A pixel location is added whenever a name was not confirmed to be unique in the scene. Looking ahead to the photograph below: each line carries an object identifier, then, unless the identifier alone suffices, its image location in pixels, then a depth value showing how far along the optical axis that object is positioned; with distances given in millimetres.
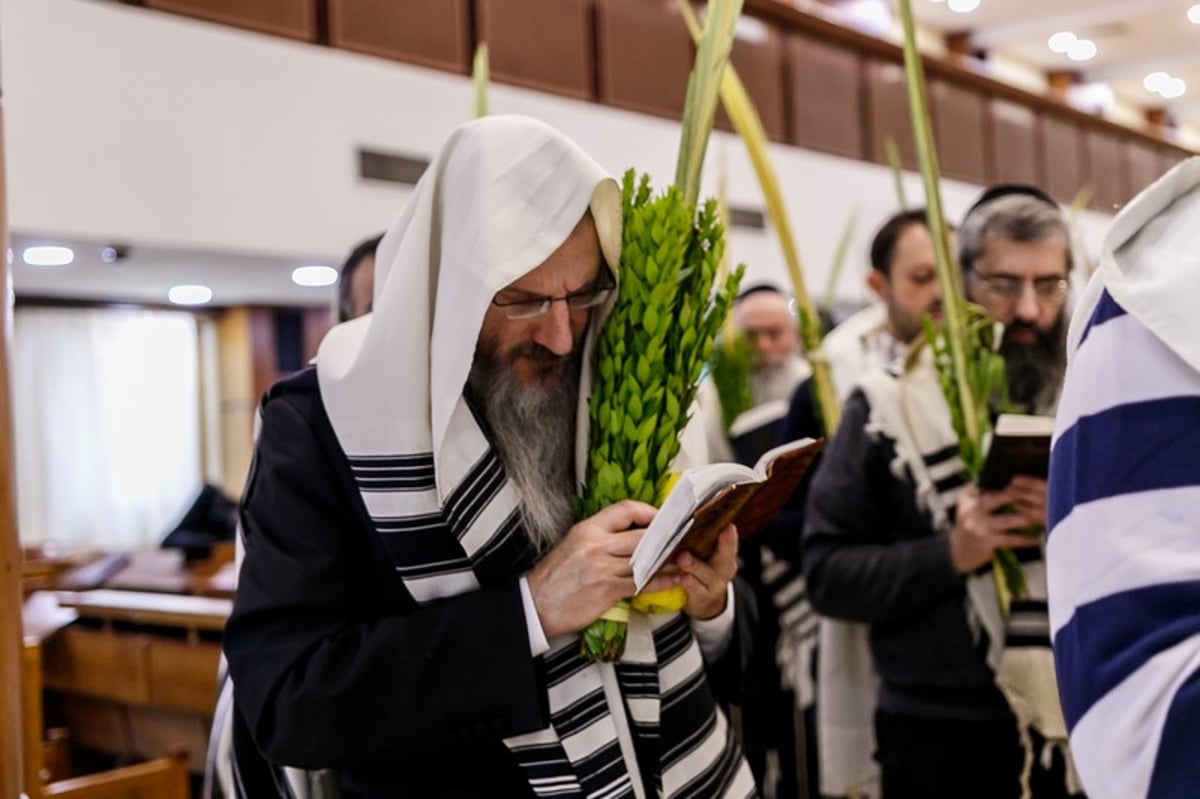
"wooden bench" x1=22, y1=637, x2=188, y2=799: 2475
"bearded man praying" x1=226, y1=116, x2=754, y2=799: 1506
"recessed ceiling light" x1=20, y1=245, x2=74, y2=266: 8117
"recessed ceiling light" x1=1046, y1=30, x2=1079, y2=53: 14344
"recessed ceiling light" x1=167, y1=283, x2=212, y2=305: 11150
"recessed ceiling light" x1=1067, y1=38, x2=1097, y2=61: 13883
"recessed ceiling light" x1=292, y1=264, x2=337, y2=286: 9242
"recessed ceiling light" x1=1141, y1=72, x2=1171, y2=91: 12164
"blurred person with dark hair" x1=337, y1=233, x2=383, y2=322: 2920
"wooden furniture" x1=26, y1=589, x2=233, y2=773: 4125
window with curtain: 12547
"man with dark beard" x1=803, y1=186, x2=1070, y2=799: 2234
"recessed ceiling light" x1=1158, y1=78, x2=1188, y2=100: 11305
